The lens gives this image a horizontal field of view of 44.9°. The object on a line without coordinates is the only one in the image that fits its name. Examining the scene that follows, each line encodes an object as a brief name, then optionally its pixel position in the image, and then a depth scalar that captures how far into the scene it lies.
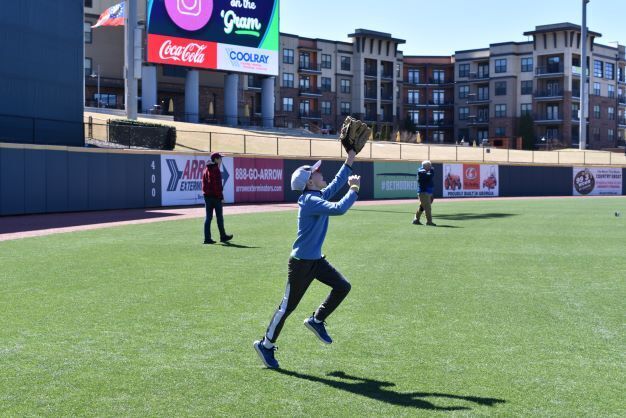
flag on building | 45.84
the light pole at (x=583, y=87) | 54.22
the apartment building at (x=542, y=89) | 92.62
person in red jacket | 17.08
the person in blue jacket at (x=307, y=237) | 6.84
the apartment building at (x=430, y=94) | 102.81
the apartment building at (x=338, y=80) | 88.38
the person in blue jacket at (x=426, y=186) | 22.36
